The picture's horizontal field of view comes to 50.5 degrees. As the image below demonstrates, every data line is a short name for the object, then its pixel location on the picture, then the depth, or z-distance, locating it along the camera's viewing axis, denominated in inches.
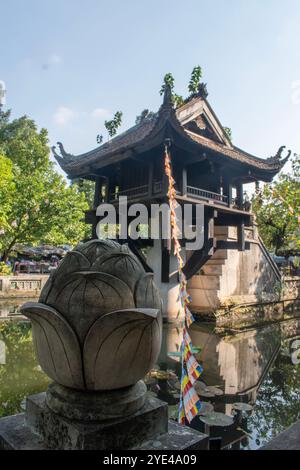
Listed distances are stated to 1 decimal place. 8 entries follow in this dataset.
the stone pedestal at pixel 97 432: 62.3
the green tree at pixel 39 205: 582.6
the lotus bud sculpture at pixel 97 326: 66.6
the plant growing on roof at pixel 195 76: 762.8
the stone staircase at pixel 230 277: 470.9
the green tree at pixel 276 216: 685.9
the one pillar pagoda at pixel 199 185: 389.1
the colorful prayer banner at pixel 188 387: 125.3
